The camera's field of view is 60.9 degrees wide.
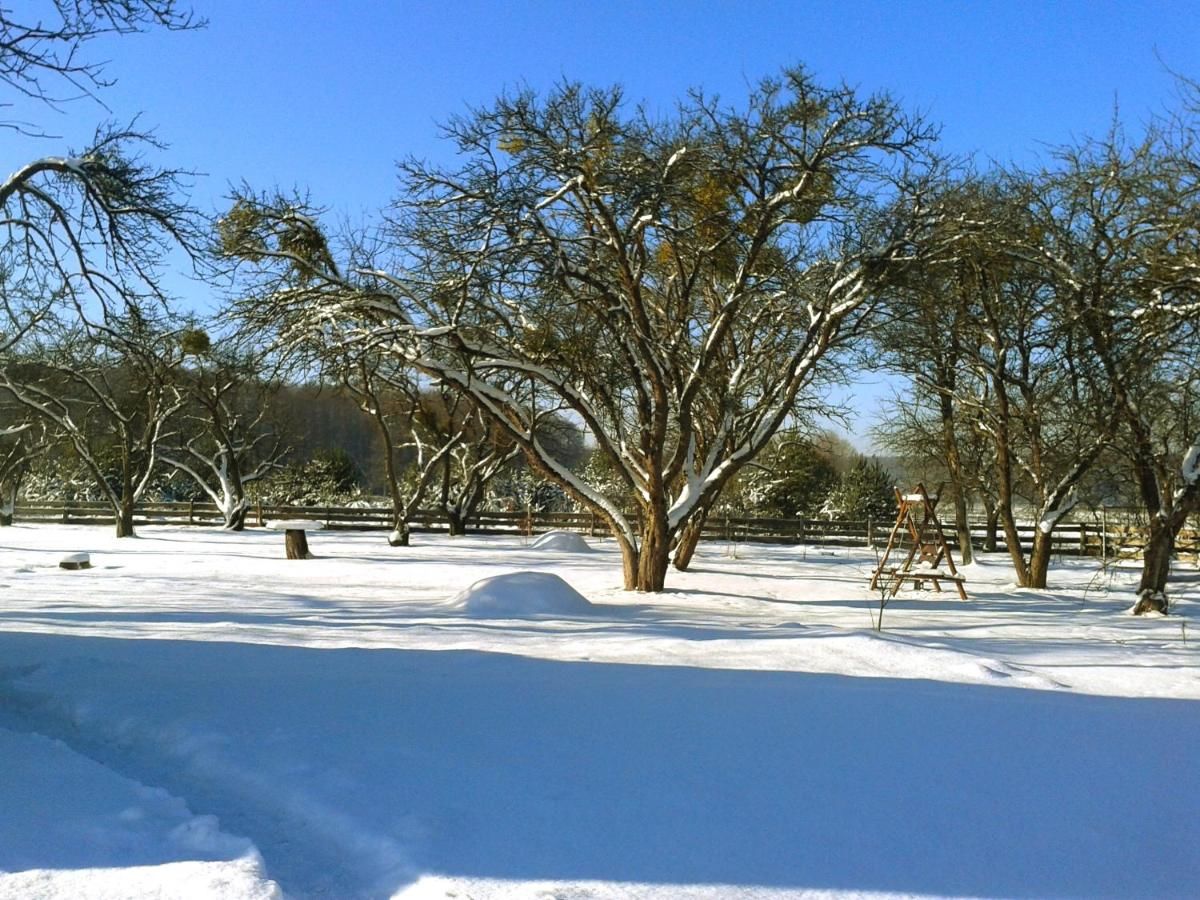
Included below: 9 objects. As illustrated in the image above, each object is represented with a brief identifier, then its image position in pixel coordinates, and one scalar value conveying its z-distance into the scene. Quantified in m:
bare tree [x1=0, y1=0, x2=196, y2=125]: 7.77
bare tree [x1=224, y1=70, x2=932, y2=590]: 13.91
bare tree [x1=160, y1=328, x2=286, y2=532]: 32.97
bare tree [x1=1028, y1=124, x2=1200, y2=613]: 11.45
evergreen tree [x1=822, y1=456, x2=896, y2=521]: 38.31
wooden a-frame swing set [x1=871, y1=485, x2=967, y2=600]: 16.97
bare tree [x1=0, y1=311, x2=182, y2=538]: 27.09
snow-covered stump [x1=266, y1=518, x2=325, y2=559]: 22.55
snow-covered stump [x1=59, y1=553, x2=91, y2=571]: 19.36
